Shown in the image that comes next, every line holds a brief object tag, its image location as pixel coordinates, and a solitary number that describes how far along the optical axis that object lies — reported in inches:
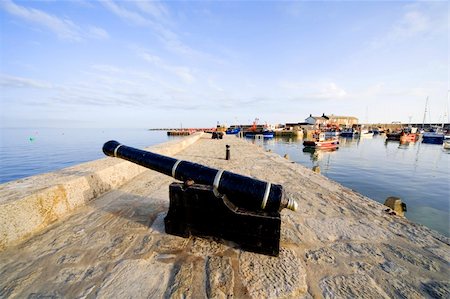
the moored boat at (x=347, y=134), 2080.2
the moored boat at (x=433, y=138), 1633.6
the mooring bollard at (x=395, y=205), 171.0
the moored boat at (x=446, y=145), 1281.9
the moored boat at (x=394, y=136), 1715.8
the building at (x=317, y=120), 3177.4
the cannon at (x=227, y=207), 88.7
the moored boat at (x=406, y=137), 1618.2
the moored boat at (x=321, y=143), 1057.5
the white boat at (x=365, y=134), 2103.8
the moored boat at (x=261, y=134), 1998.8
